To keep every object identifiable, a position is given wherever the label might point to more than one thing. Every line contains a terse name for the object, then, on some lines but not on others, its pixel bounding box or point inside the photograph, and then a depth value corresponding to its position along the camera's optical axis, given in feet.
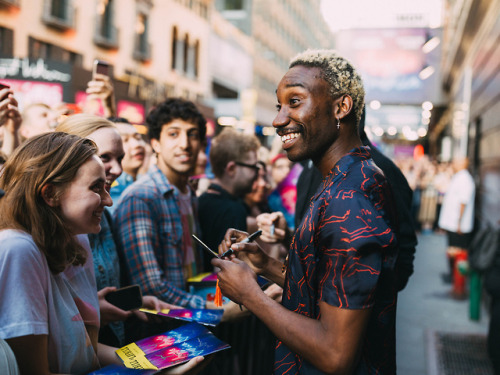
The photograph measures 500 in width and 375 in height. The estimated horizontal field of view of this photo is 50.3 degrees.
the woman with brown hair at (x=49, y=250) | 5.74
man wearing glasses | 13.08
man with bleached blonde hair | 5.64
